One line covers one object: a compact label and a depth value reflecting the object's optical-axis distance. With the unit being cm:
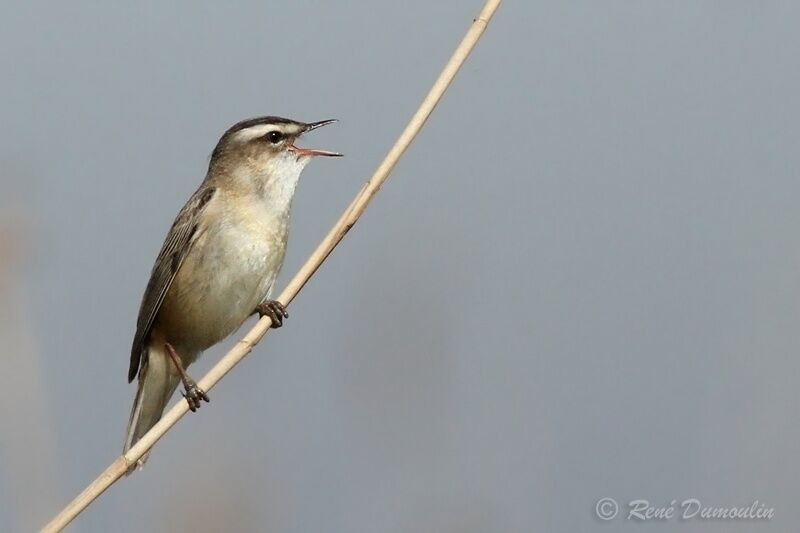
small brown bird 822
